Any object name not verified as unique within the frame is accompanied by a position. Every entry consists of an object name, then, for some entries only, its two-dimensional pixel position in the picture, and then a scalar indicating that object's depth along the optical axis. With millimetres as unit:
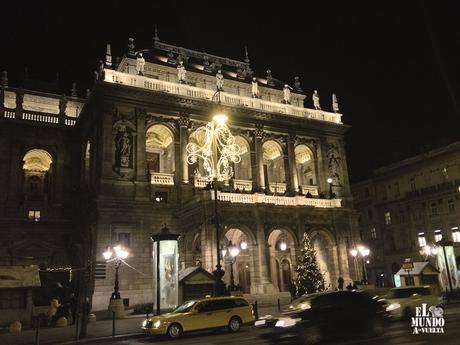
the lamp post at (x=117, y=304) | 27572
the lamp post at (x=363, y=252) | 34256
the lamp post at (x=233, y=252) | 29047
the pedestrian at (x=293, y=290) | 32781
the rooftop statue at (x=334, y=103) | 50906
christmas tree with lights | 33531
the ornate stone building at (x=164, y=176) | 35719
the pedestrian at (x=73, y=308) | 28100
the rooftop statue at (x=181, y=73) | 42562
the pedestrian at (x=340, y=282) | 35156
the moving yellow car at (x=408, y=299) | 19594
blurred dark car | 12430
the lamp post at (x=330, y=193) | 42062
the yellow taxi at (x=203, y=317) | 17766
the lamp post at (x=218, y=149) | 35753
